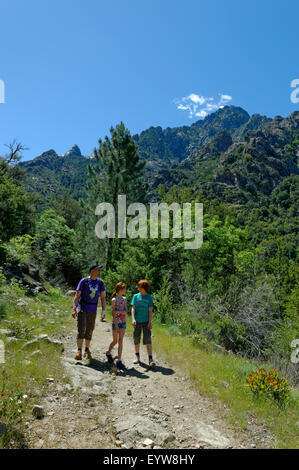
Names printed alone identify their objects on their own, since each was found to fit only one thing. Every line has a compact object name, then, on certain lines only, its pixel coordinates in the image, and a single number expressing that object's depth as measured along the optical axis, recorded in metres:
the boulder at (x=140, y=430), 3.29
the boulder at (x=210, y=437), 3.33
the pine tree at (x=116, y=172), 16.39
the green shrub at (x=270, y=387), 4.67
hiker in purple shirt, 5.58
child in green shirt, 6.01
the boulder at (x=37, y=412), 3.34
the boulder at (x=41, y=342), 5.09
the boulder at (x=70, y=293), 14.94
